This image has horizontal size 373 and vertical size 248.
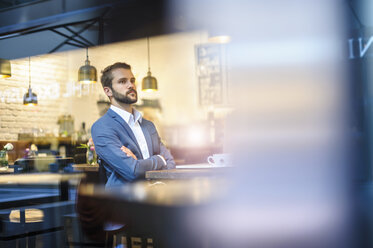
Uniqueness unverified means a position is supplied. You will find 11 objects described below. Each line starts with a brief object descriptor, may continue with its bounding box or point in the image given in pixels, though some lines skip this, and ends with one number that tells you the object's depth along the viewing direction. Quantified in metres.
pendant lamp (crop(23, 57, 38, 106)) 6.08
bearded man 2.09
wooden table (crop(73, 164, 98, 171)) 3.10
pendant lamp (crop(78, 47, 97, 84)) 5.16
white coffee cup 1.90
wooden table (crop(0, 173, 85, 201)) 4.00
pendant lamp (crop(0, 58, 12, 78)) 4.86
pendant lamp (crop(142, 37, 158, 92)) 6.34
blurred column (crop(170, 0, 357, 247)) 0.88
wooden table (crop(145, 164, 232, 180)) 1.71
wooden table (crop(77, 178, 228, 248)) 0.97
